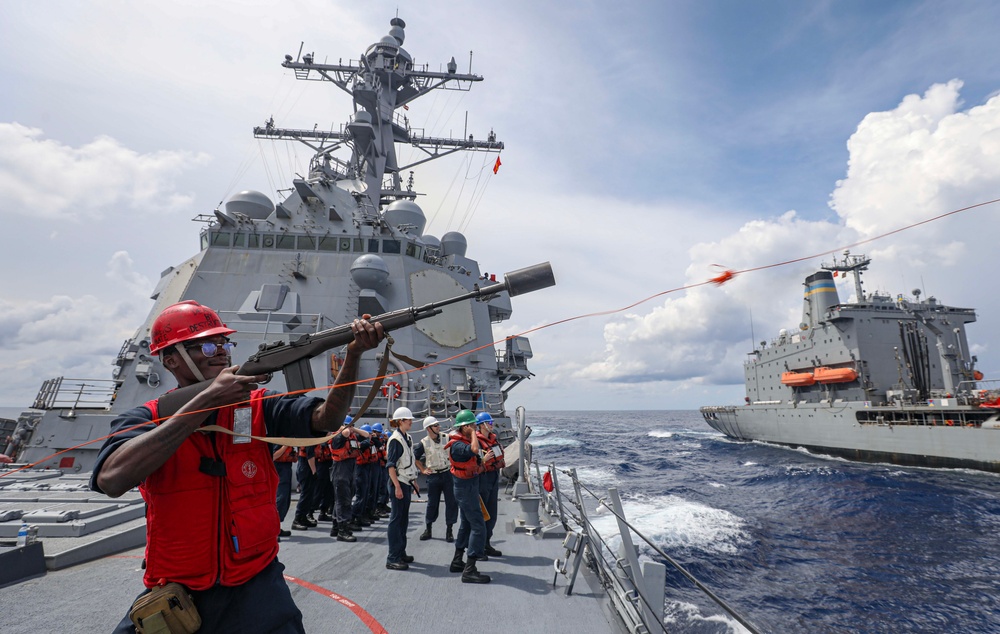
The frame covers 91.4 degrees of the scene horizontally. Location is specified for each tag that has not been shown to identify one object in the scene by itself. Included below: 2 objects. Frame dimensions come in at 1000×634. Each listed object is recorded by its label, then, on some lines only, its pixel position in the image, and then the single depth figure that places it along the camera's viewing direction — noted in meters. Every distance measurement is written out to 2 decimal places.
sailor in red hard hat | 1.53
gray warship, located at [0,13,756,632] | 3.84
